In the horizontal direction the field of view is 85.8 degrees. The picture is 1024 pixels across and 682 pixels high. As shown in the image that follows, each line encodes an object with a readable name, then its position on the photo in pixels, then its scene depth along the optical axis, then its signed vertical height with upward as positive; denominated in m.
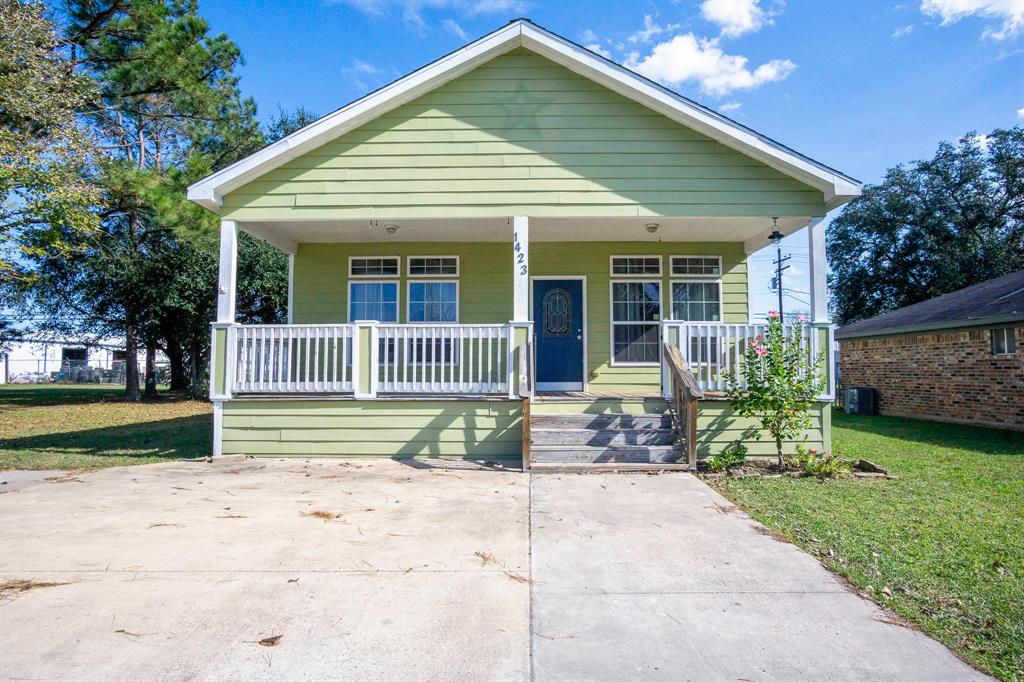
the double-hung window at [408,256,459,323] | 9.30 +1.23
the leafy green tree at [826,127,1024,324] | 25.78 +6.70
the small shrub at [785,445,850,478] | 6.15 -1.14
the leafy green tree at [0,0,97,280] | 10.54 +4.62
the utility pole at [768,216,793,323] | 8.09 +3.26
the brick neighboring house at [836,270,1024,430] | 10.52 +0.17
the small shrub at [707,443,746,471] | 6.42 -1.13
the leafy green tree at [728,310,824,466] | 6.37 -0.26
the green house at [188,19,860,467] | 6.98 +2.14
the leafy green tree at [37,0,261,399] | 13.34 +7.14
